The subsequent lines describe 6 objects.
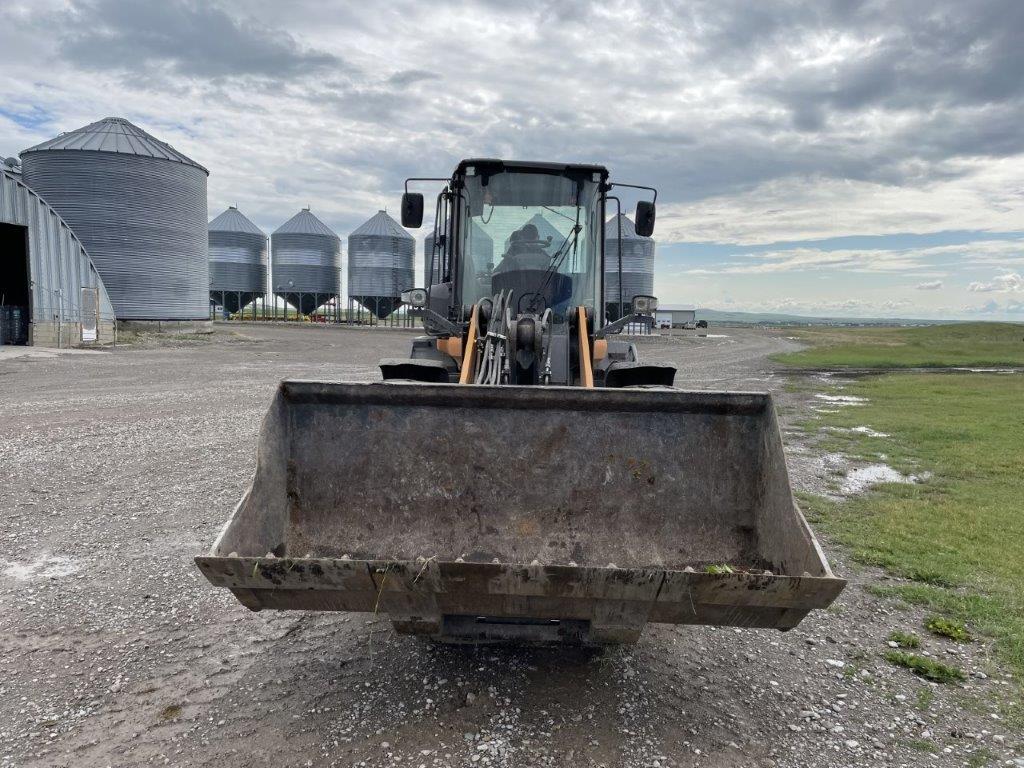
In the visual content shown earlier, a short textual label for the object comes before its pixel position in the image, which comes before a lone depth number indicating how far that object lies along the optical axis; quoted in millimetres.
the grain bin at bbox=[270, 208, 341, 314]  46094
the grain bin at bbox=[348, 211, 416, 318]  46094
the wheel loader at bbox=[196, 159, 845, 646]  2906
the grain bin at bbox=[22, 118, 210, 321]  25547
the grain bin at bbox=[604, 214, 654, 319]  43344
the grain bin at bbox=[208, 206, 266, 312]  45031
